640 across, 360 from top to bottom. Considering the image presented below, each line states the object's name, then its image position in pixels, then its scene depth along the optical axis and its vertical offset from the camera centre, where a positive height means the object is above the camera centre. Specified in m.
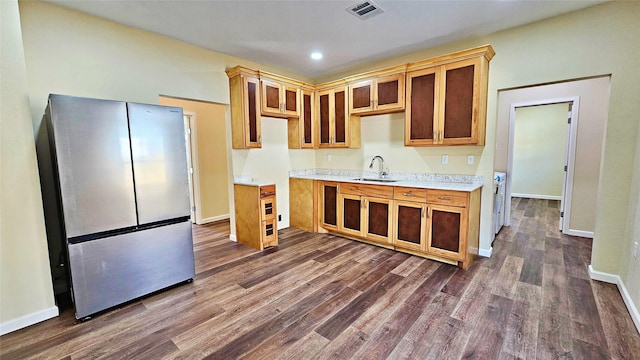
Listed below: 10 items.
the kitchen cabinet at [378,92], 3.56 +0.91
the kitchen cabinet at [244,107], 3.61 +0.70
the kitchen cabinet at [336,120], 4.18 +0.59
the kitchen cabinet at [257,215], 3.59 -0.80
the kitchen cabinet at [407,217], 2.97 -0.80
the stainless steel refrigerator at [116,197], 2.07 -0.33
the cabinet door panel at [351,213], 3.81 -0.84
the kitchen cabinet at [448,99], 2.99 +0.68
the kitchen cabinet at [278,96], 3.85 +0.94
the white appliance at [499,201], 4.13 -0.76
